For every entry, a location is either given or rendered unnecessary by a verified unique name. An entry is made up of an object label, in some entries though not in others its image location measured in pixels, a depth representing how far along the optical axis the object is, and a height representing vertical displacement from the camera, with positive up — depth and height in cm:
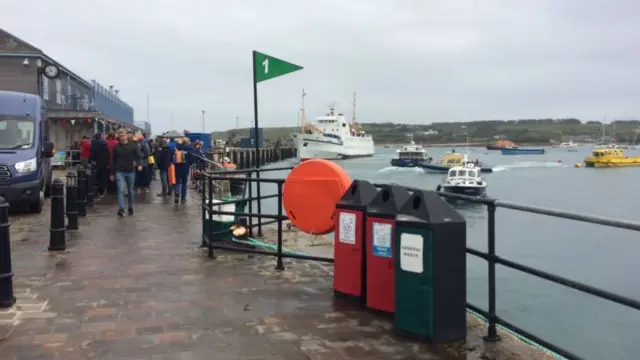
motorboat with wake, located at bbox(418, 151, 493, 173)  8106 -309
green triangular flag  927 +115
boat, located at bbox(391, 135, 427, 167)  9692 -243
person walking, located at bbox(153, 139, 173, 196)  1705 -50
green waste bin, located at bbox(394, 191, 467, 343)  474 -101
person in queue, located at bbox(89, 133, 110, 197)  1620 -45
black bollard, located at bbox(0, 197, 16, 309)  563 -112
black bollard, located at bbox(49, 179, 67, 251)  840 -107
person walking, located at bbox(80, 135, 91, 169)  1827 -20
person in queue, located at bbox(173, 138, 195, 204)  1551 -75
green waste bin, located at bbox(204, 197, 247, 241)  905 -121
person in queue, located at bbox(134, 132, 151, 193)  1881 -100
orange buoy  679 -58
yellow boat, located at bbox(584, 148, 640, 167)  10981 -357
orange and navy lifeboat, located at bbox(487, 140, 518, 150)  18675 -133
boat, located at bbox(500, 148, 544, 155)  17612 -306
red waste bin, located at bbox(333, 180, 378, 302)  583 -95
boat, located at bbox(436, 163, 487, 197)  5281 -362
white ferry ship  10906 +55
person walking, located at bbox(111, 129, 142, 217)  1219 -40
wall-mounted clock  3141 +371
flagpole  925 +70
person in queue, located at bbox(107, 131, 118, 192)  1641 +6
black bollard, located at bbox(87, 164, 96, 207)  1442 -107
